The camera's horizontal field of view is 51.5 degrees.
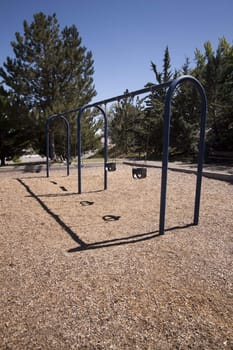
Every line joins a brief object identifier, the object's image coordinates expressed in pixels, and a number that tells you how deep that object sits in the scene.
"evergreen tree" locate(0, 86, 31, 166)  8.68
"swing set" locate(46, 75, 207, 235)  2.93
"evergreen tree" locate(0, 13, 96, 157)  8.41
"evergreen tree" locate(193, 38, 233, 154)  11.67
